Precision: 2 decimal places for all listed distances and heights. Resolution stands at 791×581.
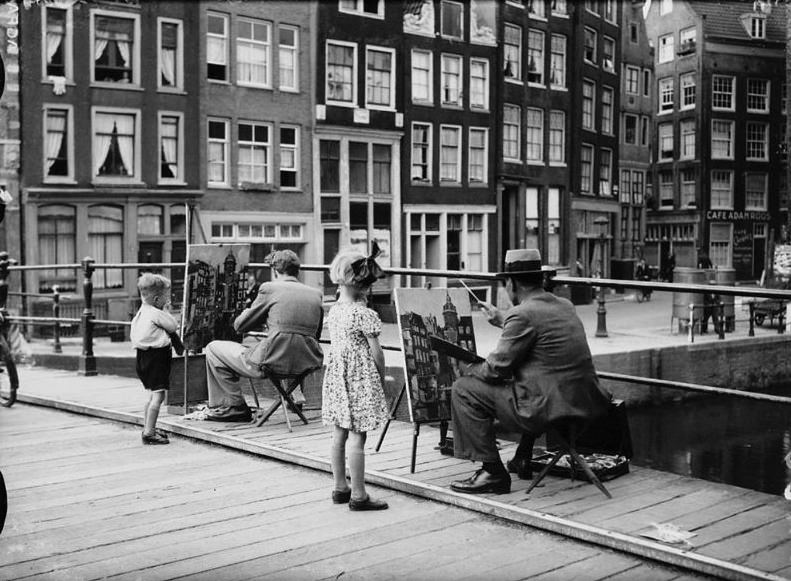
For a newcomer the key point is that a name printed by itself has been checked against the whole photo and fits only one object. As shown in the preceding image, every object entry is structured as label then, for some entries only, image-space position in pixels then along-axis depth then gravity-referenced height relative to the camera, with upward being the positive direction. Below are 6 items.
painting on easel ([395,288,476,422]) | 6.10 -0.57
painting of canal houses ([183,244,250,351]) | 8.10 -0.35
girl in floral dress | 5.40 -0.66
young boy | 7.28 -0.70
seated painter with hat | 5.22 -0.69
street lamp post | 39.45 +0.84
